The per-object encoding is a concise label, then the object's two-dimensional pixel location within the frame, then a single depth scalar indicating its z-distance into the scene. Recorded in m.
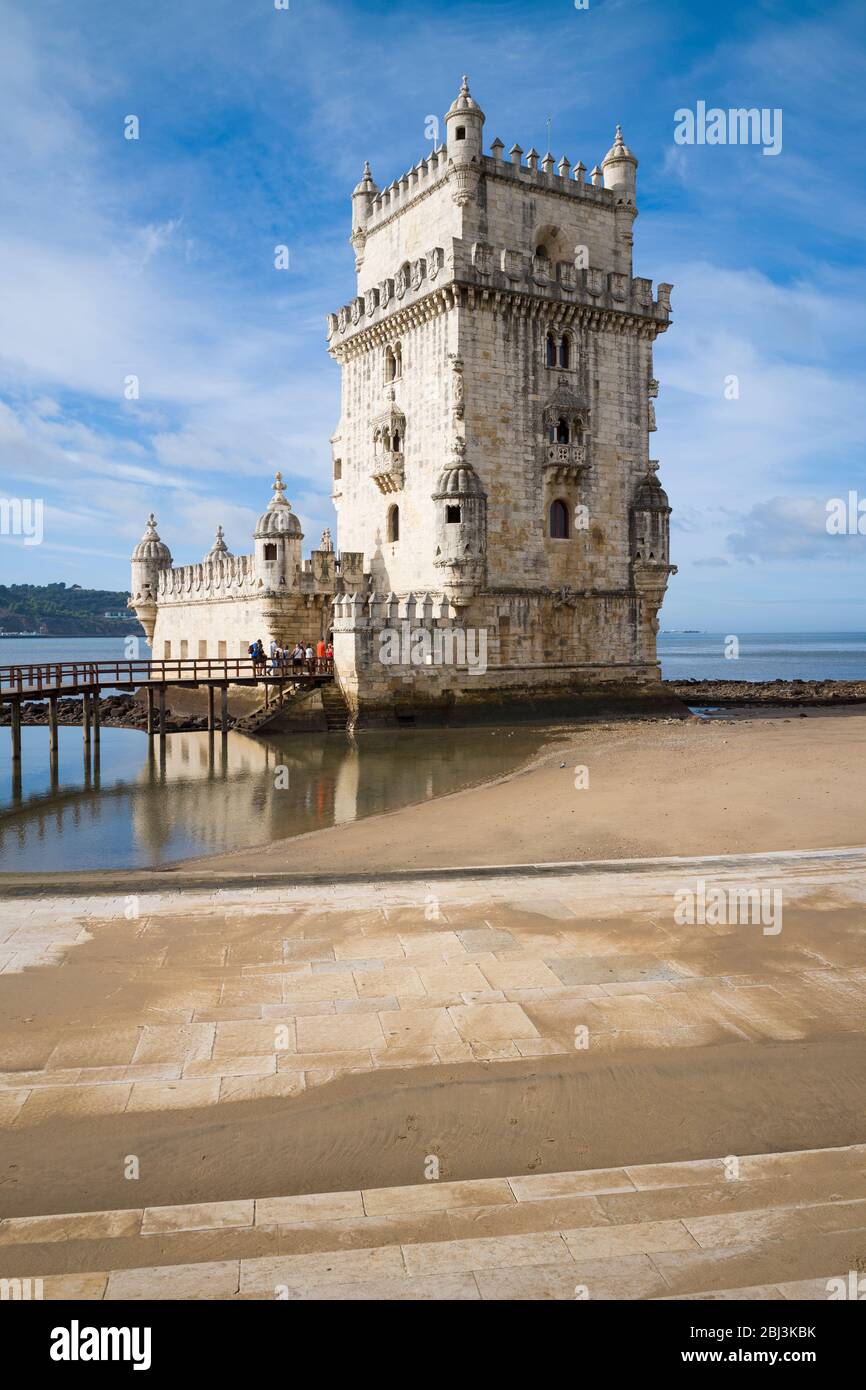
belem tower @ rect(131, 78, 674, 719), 30.72
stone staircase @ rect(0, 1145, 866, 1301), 4.05
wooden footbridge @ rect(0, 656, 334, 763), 25.25
